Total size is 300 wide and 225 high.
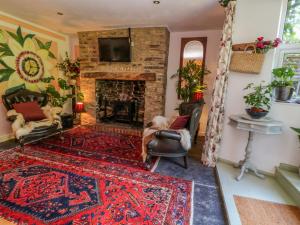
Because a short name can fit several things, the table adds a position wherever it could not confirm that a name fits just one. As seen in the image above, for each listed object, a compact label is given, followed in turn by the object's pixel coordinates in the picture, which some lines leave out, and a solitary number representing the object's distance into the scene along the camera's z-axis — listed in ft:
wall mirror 13.69
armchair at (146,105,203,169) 8.34
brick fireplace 13.32
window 7.41
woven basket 7.57
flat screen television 13.76
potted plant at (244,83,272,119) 7.00
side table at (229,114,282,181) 6.71
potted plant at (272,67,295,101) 6.88
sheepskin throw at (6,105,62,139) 9.66
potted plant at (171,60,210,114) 13.04
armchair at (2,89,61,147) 9.75
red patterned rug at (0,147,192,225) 5.39
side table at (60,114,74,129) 14.12
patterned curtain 8.05
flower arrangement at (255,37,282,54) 7.22
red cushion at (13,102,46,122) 10.78
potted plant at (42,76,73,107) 14.23
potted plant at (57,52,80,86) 15.71
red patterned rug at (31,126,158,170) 9.50
